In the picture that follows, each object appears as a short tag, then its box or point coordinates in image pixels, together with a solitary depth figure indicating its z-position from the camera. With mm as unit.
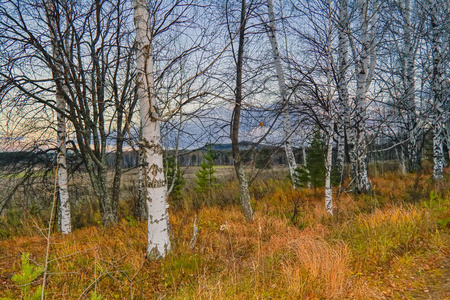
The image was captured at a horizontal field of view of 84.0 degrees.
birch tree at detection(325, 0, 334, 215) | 5254
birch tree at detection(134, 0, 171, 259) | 3641
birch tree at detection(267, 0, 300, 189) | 7875
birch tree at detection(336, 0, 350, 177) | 6105
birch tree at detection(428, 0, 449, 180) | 7734
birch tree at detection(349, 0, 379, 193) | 7145
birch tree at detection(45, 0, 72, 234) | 6452
